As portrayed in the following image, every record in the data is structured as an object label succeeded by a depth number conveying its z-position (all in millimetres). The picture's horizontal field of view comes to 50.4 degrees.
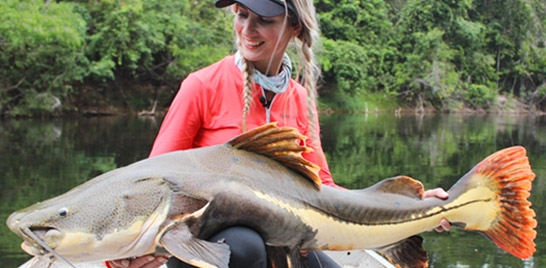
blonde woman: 2676
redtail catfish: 1858
